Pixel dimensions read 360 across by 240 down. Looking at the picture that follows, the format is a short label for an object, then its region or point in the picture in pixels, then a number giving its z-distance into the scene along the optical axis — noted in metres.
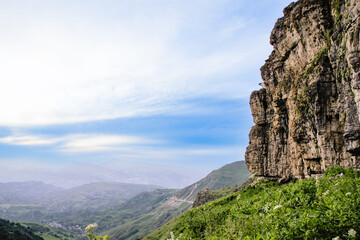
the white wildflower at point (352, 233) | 5.82
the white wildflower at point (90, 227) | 5.45
